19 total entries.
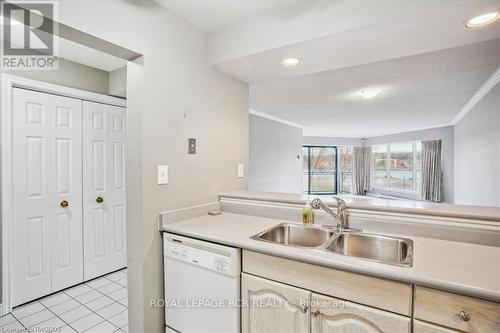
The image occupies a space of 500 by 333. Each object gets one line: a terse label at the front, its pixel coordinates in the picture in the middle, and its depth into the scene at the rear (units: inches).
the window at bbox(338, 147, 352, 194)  354.9
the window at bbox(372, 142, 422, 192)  279.1
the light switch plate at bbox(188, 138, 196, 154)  70.5
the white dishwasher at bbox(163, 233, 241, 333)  52.4
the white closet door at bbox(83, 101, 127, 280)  103.3
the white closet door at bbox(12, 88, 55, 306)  83.8
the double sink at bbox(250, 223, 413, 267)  53.3
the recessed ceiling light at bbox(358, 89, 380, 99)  132.3
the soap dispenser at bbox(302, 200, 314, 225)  65.1
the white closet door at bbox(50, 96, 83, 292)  93.6
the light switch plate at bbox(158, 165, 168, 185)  62.6
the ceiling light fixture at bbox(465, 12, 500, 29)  47.5
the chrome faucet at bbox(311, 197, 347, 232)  60.8
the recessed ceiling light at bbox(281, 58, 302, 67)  68.8
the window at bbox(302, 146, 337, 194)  340.2
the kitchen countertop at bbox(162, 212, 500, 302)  34.6
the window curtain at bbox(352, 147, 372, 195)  342.6
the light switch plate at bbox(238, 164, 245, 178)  90.7
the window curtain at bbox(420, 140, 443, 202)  245.3
